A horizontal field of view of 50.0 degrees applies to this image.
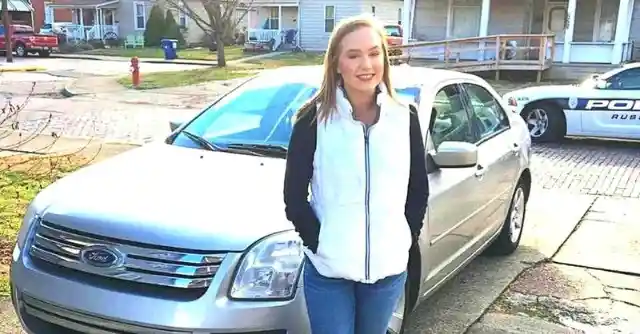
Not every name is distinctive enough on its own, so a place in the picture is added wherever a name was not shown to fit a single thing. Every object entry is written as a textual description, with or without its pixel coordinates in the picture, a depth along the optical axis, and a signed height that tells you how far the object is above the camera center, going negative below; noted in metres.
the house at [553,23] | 24.09 +0.17
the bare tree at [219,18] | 28.44 +0.11
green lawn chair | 44.97 -1.49
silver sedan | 2.86 -0.94
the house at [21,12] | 47.12 +0.32
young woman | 2.41 -0.56
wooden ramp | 22.72 -0.95
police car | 10.85 -1.26
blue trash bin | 33.91 -1.43
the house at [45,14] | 50.85 +0.24
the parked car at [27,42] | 36.72 -1.34
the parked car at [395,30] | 33.72 -0.28
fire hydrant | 20.77 -1.61
